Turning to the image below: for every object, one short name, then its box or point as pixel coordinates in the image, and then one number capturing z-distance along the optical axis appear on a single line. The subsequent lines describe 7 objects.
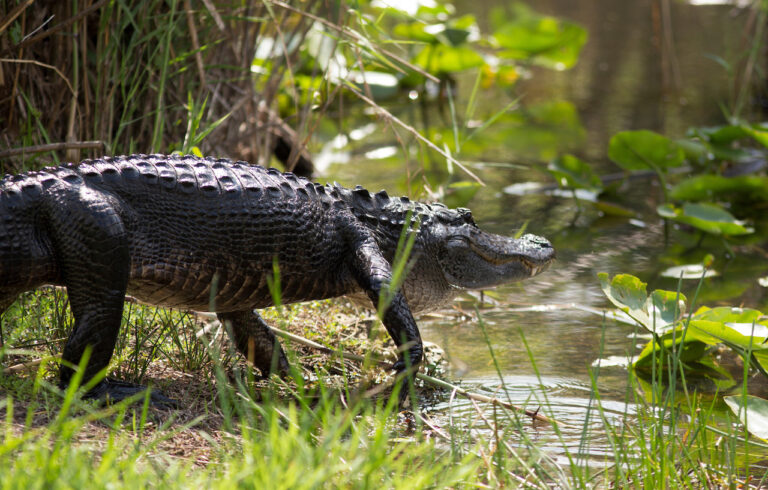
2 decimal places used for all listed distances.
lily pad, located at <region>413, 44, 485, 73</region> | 14.73
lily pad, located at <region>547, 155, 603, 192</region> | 10.45
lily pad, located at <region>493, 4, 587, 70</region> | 15.18
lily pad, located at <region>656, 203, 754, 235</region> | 9.13
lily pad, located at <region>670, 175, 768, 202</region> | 10.05
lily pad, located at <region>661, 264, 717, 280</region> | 8.64
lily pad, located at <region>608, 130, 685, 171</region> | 9.99
